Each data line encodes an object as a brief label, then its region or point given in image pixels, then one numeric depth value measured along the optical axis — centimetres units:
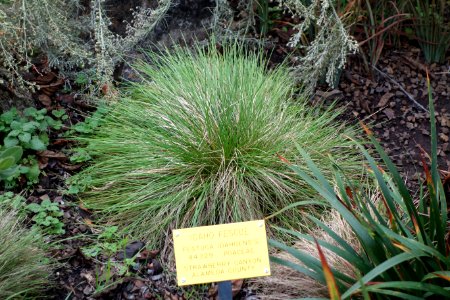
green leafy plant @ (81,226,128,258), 347
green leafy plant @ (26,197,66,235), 356
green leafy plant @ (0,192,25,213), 340
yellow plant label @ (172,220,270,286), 260
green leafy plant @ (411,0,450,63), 506
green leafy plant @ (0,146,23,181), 332
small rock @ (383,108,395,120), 480
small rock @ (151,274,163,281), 339
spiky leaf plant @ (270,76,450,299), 252
